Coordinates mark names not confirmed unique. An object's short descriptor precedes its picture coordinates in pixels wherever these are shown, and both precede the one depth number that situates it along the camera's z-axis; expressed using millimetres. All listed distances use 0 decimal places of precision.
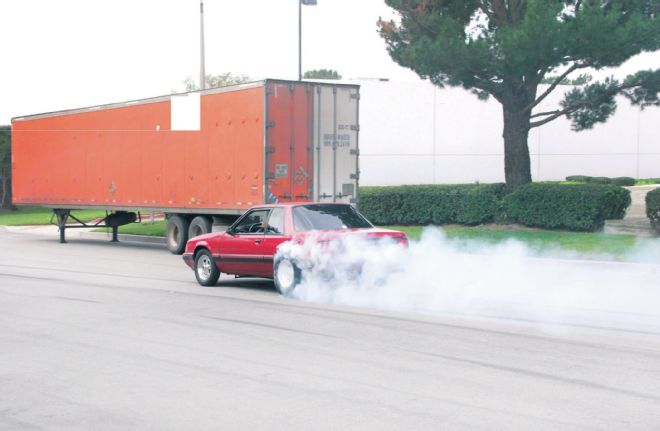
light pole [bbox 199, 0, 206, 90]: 32156
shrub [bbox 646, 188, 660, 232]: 20703
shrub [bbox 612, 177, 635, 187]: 43434
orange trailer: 20047
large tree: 21078
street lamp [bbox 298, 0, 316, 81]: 33562
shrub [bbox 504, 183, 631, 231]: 22562
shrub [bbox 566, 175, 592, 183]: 41731
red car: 13422
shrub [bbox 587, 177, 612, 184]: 41381
